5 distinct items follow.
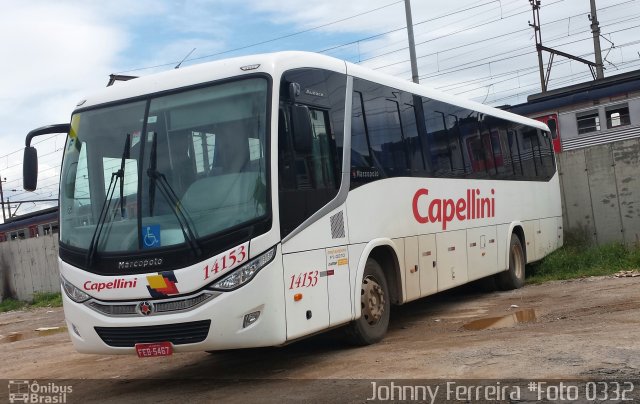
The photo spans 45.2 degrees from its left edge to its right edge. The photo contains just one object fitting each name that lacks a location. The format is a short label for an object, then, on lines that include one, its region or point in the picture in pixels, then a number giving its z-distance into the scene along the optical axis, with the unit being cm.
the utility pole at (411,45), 2039
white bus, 706
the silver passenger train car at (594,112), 2328
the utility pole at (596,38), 3351
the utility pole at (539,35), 4172
